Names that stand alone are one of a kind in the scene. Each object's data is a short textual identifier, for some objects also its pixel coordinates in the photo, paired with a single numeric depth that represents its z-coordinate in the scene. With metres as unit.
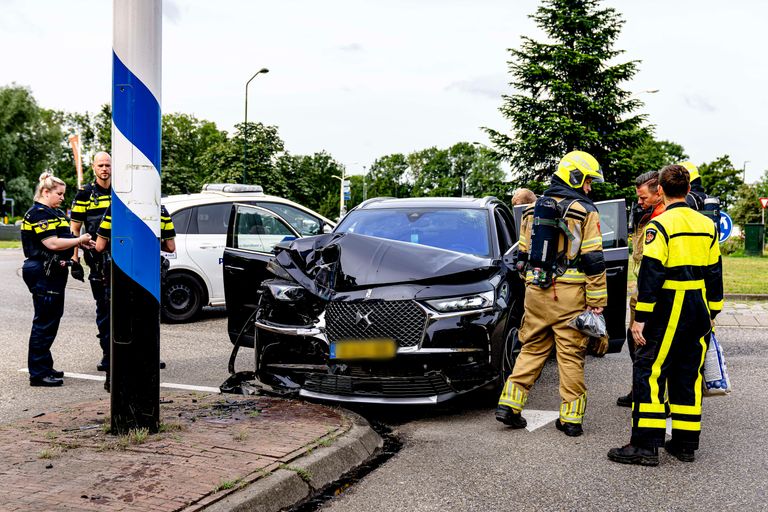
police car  11.05
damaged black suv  5.68
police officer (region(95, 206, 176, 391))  6.84
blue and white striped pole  4.87
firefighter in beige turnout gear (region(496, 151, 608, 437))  5.46
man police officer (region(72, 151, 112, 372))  7.19
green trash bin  32.62
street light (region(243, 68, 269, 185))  43.56
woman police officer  6.99
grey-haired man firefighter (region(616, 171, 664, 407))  6.41
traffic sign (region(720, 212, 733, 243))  12.95
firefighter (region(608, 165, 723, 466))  4.96
